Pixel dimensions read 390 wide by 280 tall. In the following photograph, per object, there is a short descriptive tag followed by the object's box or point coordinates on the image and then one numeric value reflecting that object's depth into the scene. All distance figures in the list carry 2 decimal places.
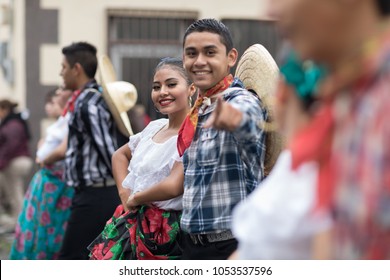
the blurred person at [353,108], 1.51
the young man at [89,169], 5.68
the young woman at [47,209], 6.72
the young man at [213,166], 3.52
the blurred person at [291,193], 1.65
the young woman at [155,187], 4.09
